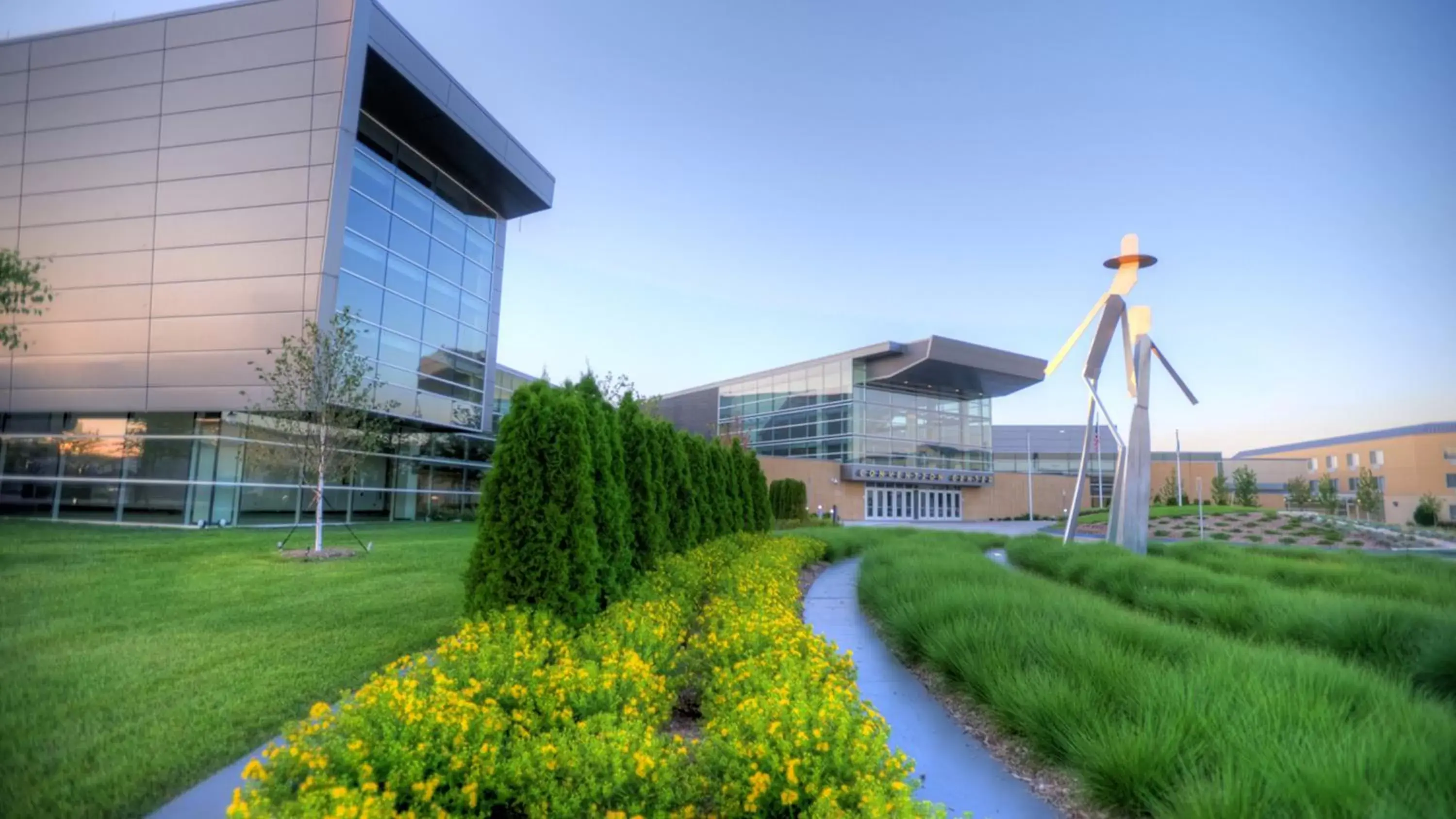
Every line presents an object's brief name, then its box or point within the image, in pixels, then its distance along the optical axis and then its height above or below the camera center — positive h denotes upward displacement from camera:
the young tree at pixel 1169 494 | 57.38 -0.92
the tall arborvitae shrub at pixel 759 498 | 20.47 -0.74
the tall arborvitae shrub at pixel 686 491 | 12.53 -0.38
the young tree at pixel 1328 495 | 39.53 -0.48
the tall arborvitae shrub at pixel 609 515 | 7.45 -0.51
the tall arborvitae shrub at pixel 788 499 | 31.36 -1.17
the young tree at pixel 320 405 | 15.20 +1.29
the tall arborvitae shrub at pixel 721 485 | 15.77 -0.29
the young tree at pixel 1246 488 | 51.88 -0.26
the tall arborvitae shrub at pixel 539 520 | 6.34 -0.49
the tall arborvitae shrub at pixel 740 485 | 17.84 -0.34
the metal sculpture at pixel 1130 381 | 17.25 +2.58
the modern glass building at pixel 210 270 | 17.31 +4.87
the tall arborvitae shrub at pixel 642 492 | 9.94 -0.32
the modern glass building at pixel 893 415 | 44.25 +4.16
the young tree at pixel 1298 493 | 47.06 -0.51
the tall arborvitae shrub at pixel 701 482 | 14.15 -0.21
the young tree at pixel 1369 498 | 31.28 -0.51
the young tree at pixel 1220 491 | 56.88 -0.59
